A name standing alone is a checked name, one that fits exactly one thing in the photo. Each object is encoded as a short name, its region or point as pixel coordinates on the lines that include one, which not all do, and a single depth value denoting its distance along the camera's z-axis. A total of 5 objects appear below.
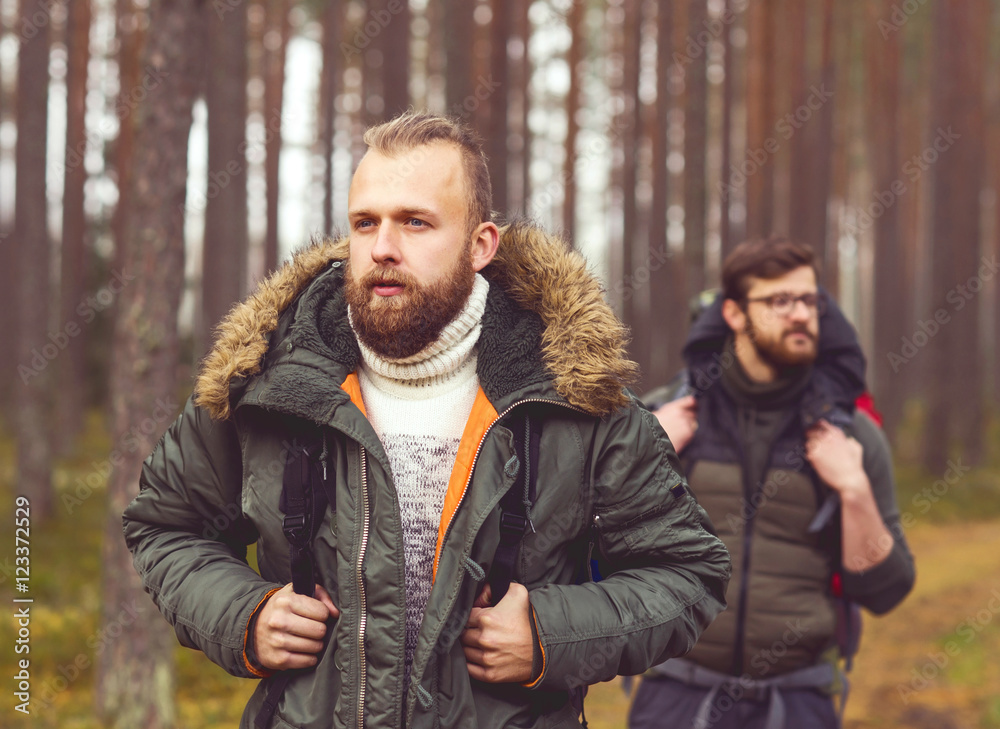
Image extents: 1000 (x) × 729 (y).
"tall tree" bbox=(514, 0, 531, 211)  21.21
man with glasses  3.68
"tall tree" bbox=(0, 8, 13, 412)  21.98
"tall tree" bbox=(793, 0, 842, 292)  18.27
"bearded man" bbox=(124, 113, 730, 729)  1.98
